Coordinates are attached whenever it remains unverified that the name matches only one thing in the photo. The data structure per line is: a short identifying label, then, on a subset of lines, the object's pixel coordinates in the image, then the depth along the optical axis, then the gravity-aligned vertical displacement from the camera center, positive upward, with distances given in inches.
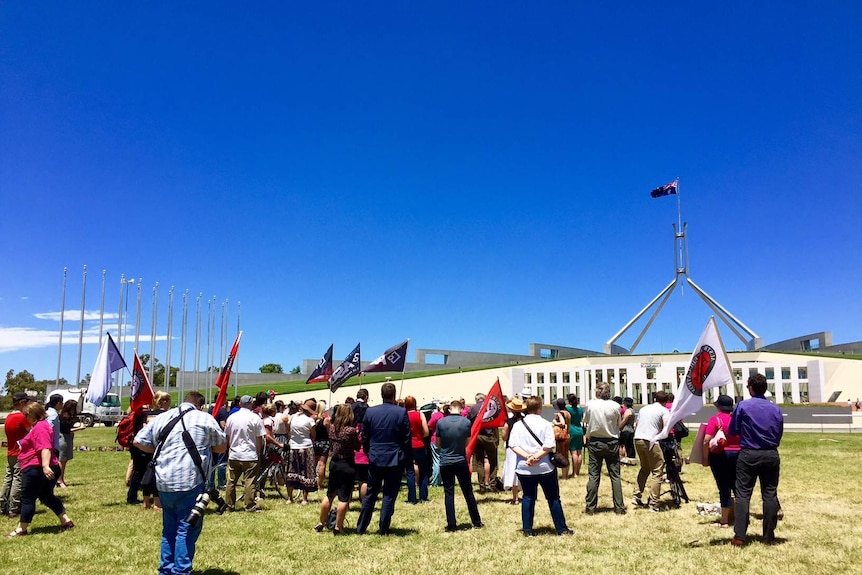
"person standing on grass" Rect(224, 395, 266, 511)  367.9 -45.8
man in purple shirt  274.7 -35.3
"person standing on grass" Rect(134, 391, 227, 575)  222.1 -39.9
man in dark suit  304.7 -41.6
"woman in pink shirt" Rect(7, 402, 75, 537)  301.4 -50.9
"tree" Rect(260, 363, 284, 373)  3840.6 -41.1
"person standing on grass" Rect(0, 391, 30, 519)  323.6 -51.8
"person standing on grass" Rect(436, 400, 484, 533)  323.9 -49.8
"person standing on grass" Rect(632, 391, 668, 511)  378.9 -46.6
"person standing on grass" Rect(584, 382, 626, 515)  356.8 -43.5
